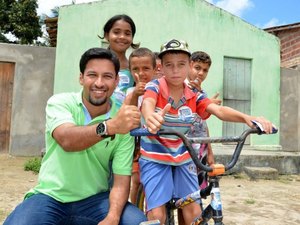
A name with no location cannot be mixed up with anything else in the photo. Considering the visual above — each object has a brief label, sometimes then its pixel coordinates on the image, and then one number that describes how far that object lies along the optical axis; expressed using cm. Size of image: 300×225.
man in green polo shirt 146
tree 1292
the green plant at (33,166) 539
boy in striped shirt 172
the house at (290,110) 762
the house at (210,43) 648
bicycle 129
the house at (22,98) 674
